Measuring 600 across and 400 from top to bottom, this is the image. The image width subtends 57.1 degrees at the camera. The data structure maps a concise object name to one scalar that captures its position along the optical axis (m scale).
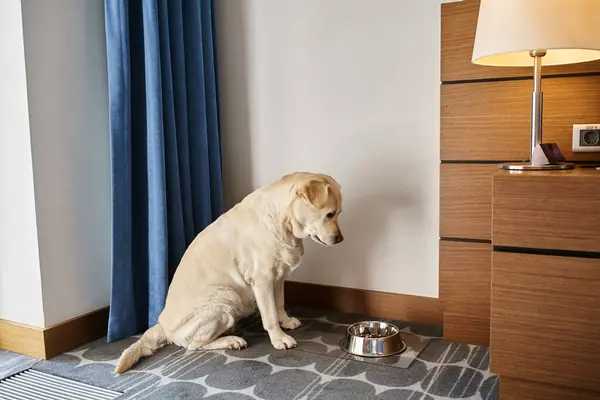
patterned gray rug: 1.94
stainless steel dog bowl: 2.23
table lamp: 1.70
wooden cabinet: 1.56
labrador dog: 2.26
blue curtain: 2.46
